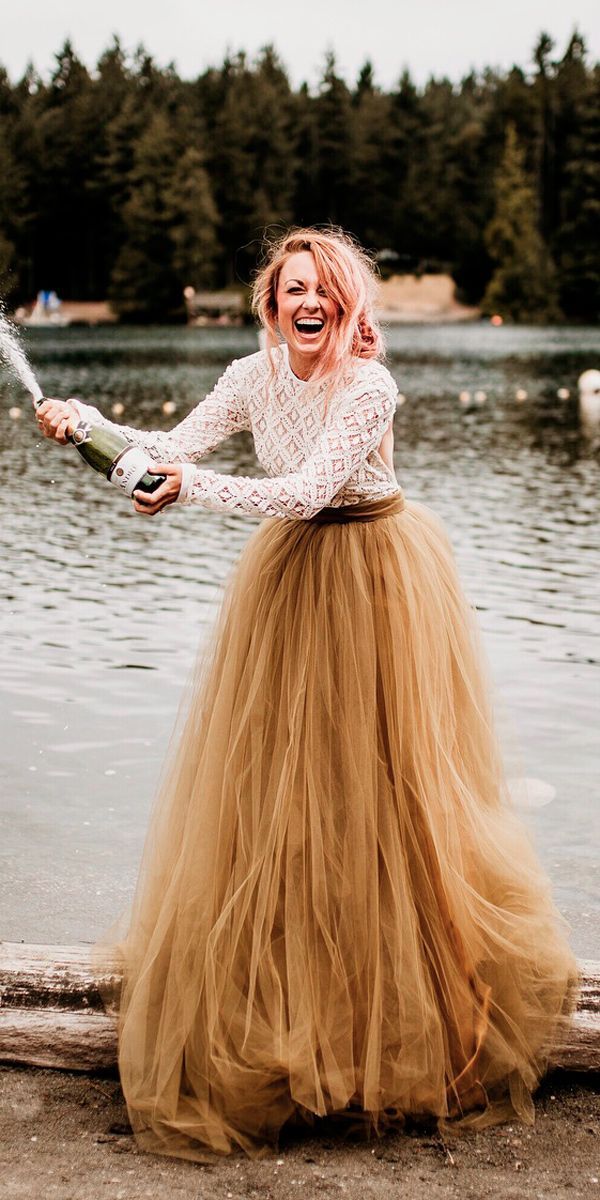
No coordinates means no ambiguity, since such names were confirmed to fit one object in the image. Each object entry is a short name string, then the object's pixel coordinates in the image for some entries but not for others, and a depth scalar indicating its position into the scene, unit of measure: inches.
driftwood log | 137.5
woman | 128.9
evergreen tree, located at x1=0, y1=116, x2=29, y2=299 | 3467.0
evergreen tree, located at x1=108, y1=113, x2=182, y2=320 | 4025.6
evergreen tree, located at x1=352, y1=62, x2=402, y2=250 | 4662.9
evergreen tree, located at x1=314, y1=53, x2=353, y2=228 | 4557.1
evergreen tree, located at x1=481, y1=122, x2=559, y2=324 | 4037.9
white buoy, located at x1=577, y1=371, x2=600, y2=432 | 1218.6
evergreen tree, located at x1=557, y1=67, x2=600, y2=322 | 4010.8
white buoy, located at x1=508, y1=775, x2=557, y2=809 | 260.1
